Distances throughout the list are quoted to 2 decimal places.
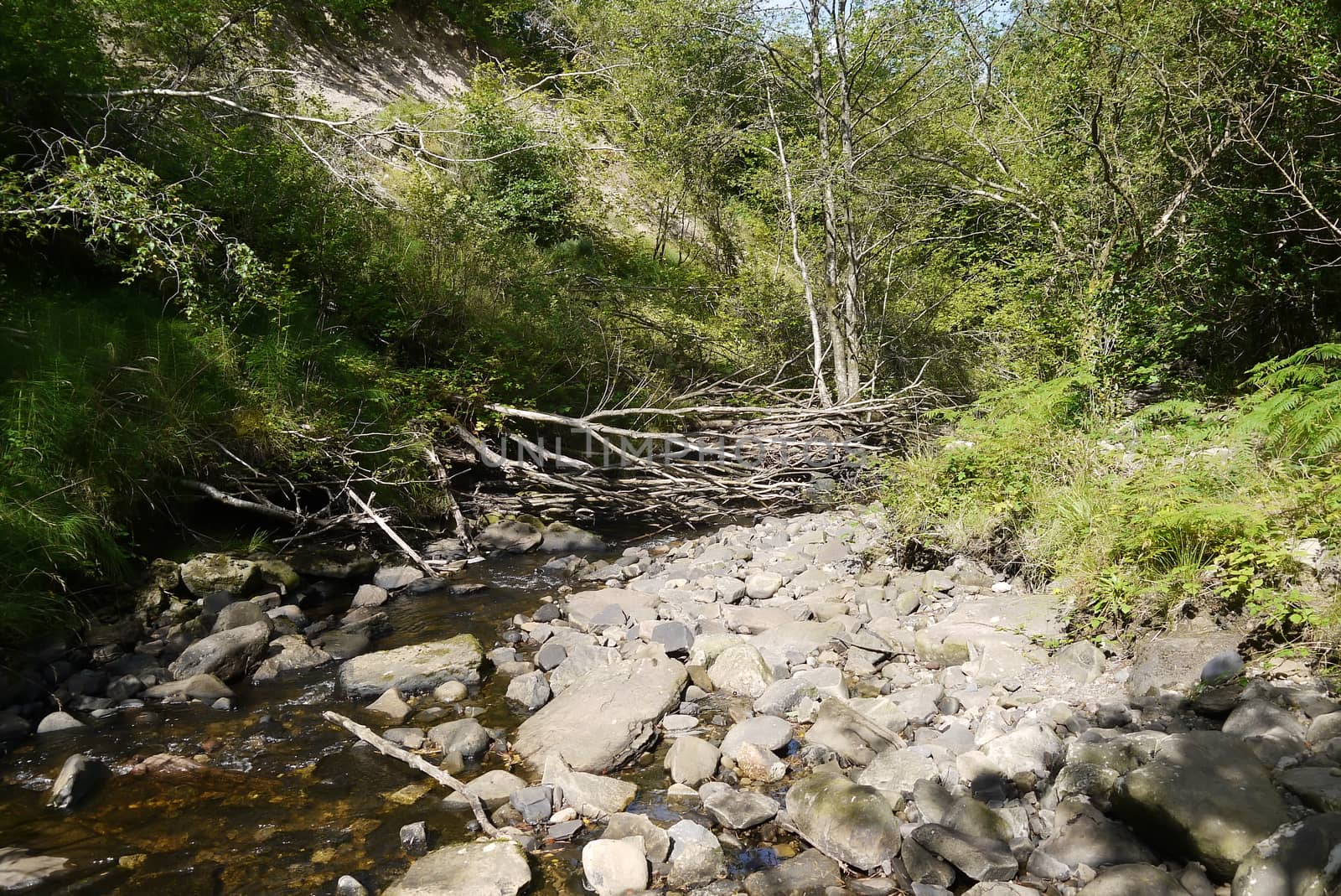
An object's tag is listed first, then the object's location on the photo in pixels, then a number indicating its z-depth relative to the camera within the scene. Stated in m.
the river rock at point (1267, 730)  3.37
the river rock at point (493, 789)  4.11
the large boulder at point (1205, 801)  2.94
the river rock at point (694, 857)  3.44
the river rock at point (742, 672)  5.27
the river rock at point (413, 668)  5.55
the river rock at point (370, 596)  7.34
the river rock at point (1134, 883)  2.85
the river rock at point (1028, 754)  3.76
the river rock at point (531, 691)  5.31
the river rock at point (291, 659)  5.80
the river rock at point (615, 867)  3.40
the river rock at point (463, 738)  4.67
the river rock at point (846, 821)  3.42
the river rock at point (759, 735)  4.39
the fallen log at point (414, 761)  3.86
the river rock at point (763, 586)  6.95
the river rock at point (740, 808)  3.78
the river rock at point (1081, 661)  4.51
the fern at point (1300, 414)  5.02
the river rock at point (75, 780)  4.12
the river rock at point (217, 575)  6.89
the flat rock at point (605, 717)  4.52
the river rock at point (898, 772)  3.82
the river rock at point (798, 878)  3.32
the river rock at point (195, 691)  5.39
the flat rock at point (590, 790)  4.00
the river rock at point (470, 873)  3.36
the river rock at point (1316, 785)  2.97
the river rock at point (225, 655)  5.64
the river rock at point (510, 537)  9.21
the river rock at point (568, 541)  9.38
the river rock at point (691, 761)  4.27
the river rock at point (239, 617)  6.25
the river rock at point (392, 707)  5.19
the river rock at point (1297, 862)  2.60
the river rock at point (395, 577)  7.80
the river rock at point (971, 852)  3.15
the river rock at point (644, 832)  3.57
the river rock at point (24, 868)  3.46
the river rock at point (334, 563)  7.80
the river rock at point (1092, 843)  3.13
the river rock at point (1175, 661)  4.18
